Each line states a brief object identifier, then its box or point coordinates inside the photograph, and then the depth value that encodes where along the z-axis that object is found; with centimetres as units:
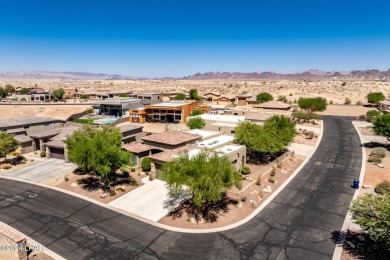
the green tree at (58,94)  10852
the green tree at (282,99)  11462
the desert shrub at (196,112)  6825
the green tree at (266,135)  3875
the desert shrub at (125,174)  3481
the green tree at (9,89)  12162
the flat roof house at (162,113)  6969
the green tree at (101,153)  2833
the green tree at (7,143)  3772
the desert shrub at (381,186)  2938
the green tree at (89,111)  8244
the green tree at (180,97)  10202
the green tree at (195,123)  5366
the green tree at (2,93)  10954
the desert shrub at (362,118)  7878
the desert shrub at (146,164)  3578
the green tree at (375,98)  9646
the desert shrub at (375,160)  3991
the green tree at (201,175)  2238
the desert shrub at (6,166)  3816
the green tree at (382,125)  4531
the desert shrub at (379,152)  4275
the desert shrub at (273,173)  3476
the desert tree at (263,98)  9611
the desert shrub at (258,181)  3172
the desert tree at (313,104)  8091
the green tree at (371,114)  7499
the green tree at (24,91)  11524
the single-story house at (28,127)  4653
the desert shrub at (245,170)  3578
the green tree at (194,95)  10616
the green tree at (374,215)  1705
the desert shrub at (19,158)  4206
